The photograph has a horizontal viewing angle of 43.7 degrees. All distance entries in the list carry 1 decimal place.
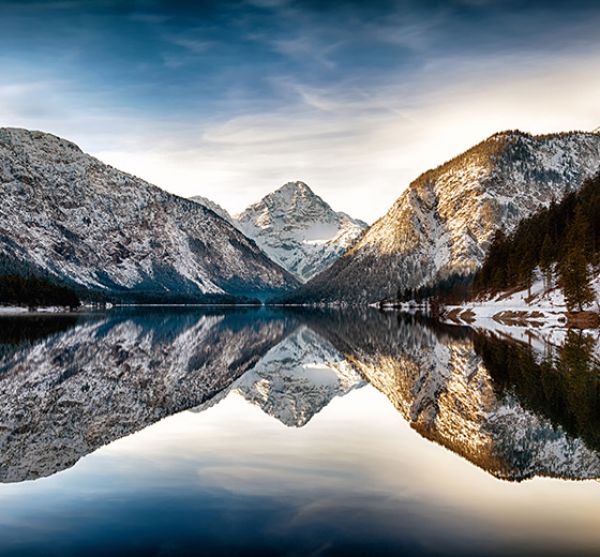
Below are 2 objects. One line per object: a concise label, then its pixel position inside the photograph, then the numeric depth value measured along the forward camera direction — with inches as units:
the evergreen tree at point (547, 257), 4281.5
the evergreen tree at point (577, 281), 3385.8
